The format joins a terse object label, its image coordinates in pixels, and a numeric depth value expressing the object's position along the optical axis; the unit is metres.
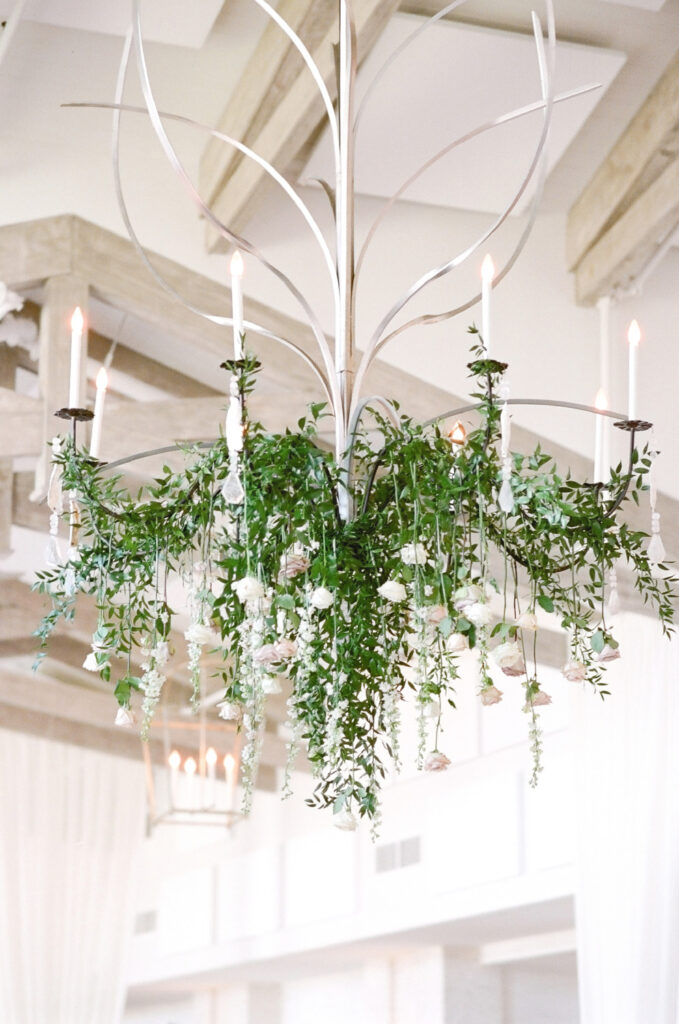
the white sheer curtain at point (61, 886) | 10.32
